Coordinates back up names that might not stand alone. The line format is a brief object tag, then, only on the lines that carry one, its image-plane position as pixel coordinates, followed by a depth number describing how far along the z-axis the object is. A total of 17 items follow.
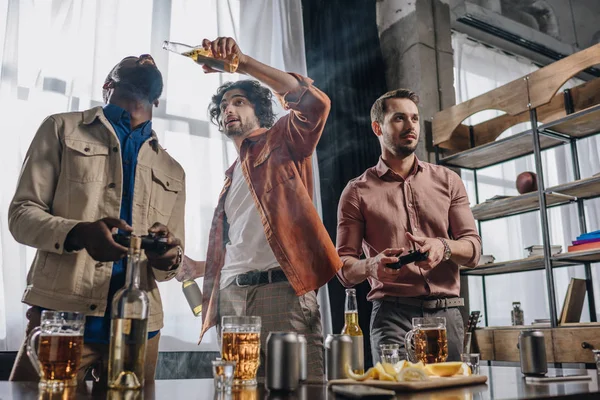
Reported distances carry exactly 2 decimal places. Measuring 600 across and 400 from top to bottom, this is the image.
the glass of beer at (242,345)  1.01
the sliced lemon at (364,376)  0.93
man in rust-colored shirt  2.24
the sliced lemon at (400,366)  0.94
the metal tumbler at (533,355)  1.15
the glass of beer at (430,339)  1.27
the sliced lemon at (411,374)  0.90
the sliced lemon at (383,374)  0.89
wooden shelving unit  2.66
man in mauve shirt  2.04
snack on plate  0.90
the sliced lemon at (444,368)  1.00
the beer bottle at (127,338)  0.88
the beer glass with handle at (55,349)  0.93
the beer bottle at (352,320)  1.17
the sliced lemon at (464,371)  1.03
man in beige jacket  1.46
